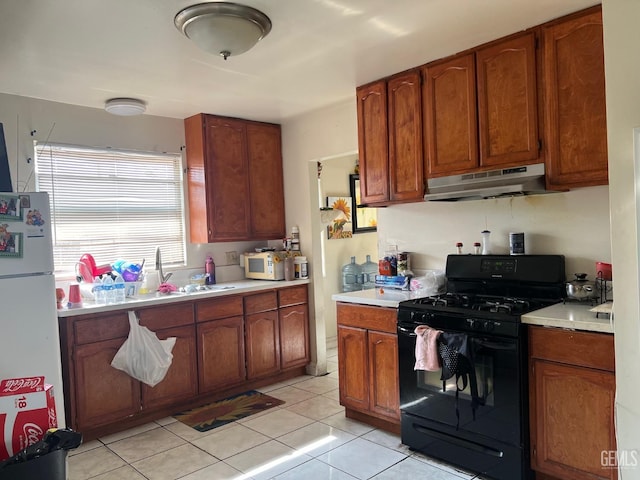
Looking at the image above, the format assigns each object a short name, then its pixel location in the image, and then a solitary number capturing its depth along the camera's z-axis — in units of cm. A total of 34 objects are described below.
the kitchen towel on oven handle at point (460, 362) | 247
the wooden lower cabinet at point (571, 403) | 212
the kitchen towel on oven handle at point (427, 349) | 257
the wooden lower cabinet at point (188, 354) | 312
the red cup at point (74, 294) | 330
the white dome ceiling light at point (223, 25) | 216
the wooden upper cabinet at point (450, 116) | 285
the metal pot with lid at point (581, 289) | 254
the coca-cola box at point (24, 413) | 187
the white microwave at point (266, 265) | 424
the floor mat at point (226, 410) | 339
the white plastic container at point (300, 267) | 434
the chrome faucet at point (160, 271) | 391
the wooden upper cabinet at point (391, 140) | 314
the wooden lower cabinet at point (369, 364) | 300
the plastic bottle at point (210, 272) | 420
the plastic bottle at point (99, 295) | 336
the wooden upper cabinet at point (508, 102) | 261
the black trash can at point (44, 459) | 174
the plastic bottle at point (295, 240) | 445
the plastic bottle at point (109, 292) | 337
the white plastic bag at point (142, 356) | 324
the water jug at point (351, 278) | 539
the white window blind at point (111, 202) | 354
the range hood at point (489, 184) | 258
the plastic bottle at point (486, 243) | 308
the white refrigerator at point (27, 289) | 230
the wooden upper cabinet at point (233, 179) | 410
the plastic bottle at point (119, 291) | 342
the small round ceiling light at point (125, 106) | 350
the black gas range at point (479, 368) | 237
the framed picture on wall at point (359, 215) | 550
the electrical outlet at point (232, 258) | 449
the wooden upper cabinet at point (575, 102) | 236
